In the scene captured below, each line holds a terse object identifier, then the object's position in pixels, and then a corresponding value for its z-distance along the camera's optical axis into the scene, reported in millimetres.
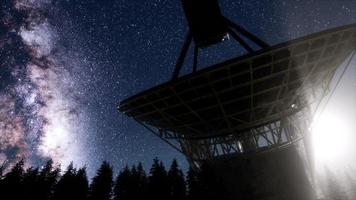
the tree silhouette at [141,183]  47419
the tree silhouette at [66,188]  45969
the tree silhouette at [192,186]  34719
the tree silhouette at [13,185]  47000
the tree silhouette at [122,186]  49706
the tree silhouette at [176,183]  43644
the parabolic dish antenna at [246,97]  14344
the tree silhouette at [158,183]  42688
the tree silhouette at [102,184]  47750
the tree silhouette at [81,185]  48175
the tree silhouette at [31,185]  47938
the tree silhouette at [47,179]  49562
